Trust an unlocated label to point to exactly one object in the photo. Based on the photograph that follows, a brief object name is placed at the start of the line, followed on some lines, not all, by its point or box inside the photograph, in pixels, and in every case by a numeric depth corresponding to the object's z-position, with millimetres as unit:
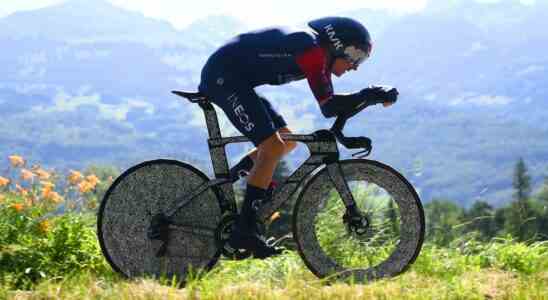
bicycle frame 5318
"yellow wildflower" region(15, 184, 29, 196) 6852
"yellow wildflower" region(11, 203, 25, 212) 5723
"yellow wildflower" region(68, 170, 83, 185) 7816
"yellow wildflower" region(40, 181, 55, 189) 6922
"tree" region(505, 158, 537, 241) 107938
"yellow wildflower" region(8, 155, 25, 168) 7867
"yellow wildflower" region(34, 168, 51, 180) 7365
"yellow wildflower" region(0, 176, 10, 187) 6880
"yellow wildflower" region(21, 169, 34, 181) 7469
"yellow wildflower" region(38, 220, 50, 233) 5676
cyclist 5059
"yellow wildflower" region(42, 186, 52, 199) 6730
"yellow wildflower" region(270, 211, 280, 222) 5646
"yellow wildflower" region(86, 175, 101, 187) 7773
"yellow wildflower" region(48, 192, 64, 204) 6594
